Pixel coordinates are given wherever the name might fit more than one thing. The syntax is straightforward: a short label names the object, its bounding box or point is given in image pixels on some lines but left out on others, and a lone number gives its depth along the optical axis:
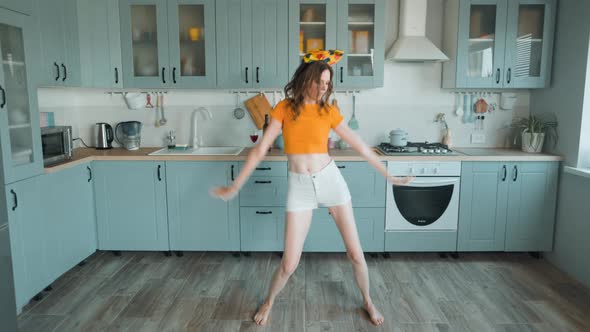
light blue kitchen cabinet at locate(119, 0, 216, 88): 3.47
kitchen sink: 3.54
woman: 2.31
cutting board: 3.83
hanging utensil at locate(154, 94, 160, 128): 3.89
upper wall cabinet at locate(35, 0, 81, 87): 2.81
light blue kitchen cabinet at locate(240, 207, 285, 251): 3.42
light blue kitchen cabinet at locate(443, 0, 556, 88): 3.42
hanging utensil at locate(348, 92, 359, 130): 3.84
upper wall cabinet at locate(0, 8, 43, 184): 2.42
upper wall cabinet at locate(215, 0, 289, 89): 3.45
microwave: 2.93
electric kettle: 3.70
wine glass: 3.80
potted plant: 3.45
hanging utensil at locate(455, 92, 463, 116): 3.83
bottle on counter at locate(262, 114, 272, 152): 3.74
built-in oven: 3.34
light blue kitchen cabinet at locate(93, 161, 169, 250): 3.38
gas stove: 3.40
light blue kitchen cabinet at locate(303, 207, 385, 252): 3.40
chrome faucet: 3.81
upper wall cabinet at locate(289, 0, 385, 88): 3.43
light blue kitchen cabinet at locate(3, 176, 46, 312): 2.50
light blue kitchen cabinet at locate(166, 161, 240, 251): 3.37
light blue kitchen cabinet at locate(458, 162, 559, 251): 3.36
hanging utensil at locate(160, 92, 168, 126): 3.88
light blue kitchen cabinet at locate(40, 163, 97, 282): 2.85
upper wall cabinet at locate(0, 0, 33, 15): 2.38
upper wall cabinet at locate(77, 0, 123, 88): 3.29
